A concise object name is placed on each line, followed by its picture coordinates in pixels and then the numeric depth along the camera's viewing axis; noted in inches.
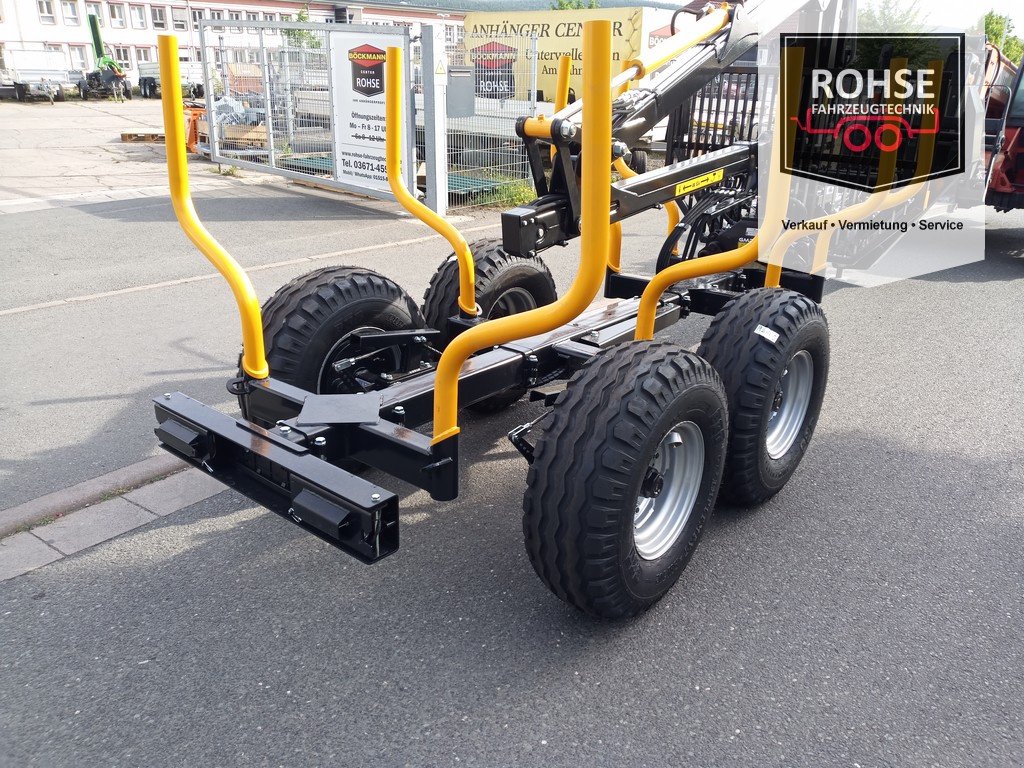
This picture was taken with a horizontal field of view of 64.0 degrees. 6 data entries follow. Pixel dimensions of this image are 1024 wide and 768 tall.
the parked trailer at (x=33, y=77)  1069.8
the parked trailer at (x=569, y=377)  98.7
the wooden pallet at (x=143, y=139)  685.3
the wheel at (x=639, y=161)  174.4
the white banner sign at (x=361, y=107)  398.0
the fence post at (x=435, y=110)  370.3
